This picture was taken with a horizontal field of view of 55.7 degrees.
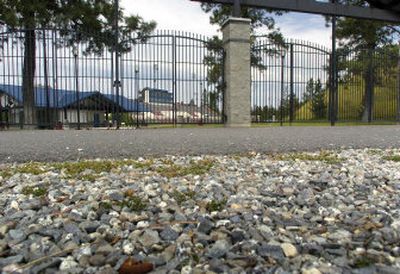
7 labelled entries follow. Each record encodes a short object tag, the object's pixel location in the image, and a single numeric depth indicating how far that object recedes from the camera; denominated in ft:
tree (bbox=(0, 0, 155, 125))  36.32
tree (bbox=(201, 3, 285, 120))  36.37
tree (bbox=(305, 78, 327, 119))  42.96
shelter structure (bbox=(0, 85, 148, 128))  35.81
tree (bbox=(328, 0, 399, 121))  67.36
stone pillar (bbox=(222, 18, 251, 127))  34.60
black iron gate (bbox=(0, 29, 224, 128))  35.04
